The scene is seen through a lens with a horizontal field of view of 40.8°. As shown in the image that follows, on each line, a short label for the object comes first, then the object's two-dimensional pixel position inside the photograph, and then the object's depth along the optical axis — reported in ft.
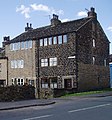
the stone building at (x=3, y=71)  89.04
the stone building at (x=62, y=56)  73.95
